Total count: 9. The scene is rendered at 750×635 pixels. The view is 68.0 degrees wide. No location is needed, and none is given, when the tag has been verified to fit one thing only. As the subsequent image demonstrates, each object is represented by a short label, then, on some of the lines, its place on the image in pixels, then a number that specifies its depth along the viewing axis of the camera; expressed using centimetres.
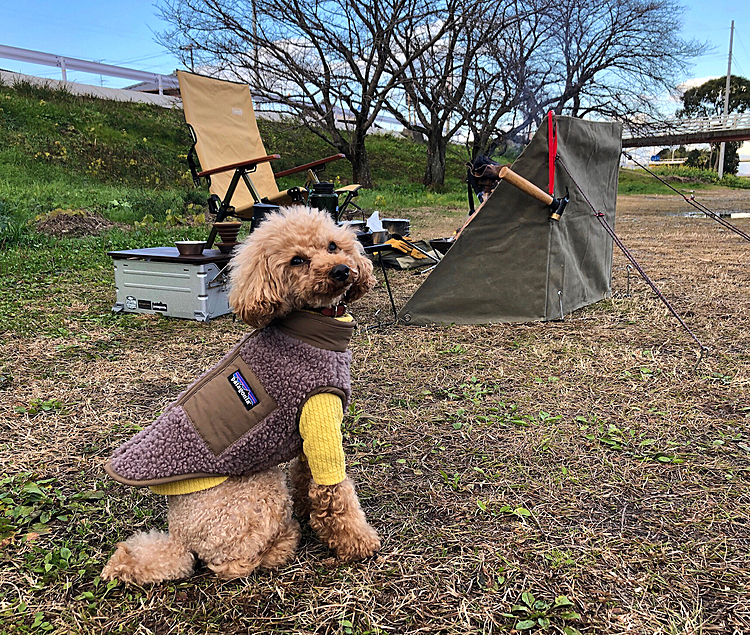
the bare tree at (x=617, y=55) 1983
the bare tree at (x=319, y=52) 1347
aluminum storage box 420
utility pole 3253
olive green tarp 404
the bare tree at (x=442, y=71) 1476
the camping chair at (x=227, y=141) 575
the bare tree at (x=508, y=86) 1756
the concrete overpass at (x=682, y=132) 1761
